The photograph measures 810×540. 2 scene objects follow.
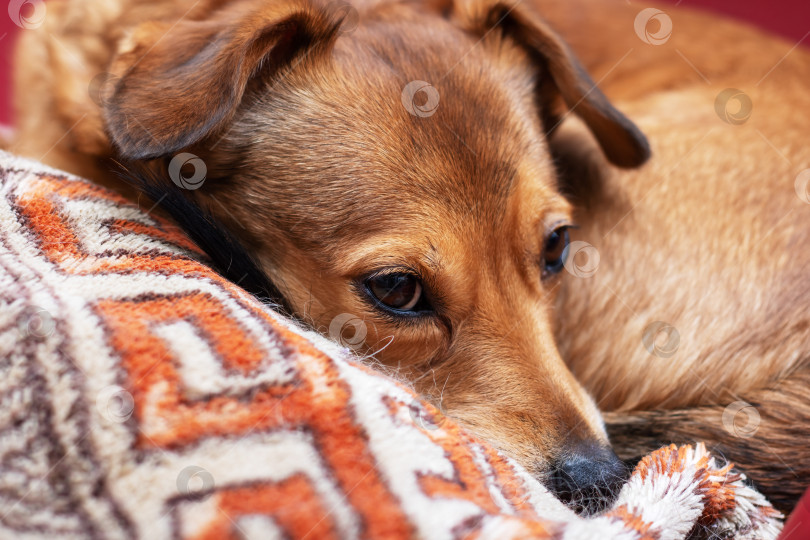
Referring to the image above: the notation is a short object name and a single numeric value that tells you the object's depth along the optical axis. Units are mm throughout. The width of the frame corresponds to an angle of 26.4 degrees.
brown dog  556
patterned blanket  478
